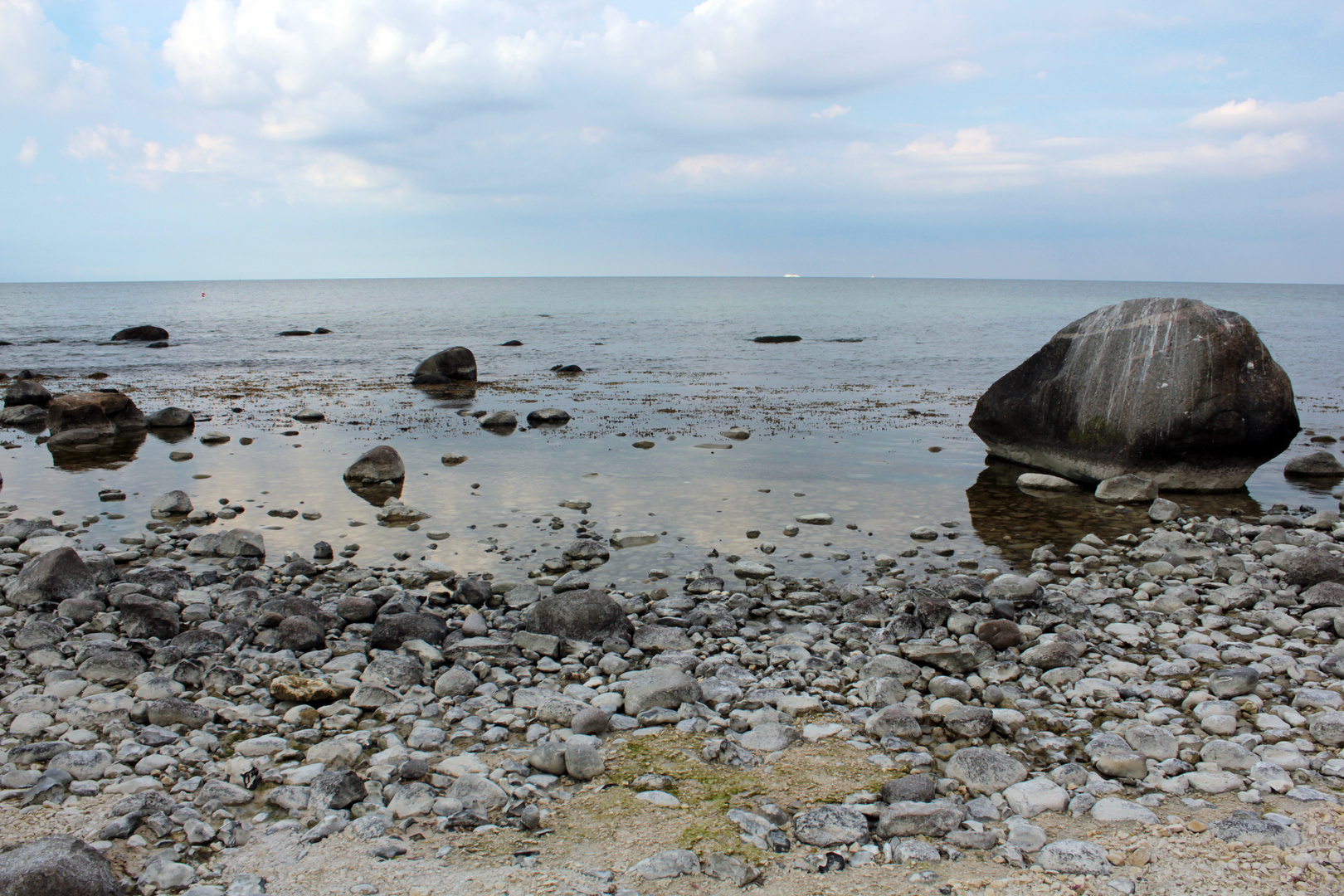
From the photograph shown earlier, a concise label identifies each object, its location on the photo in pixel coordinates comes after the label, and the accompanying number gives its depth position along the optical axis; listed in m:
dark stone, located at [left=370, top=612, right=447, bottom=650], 7.84
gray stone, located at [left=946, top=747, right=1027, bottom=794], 5.38
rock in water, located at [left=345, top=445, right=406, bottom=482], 15.38
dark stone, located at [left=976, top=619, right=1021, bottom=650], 7.74
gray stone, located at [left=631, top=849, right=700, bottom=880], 4.46
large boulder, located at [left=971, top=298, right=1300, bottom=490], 14.22
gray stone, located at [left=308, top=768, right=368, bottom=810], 5.12
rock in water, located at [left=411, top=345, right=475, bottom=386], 33.44
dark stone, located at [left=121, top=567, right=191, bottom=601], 8.96
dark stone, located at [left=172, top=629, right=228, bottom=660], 7.45
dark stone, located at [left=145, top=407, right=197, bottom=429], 21.75
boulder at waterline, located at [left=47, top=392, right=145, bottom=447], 19.61
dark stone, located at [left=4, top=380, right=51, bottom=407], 24.92
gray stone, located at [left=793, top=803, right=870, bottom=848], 4.79
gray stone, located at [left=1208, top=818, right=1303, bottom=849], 4.57
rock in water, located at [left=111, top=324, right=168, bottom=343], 57.41
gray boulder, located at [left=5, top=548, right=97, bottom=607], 8.73
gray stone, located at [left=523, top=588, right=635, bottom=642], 8.06
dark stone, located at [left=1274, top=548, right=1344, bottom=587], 9.14
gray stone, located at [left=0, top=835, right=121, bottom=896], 3.94
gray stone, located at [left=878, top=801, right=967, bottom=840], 4.85
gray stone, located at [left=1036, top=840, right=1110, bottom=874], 4.43
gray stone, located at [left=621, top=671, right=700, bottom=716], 6.58
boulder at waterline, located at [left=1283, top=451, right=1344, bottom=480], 16.22
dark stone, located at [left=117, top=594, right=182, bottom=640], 7.84
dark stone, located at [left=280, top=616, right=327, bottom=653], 7.71
